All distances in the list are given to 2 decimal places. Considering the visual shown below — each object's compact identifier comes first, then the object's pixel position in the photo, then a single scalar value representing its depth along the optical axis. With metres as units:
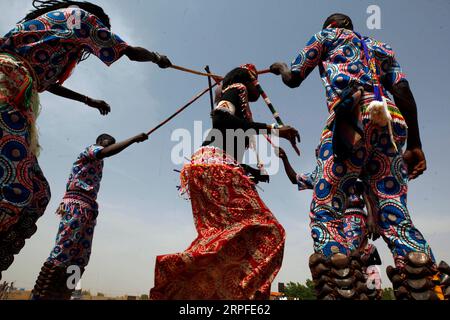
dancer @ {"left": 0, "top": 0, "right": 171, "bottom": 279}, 2.22
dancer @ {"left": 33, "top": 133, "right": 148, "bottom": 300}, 3.96
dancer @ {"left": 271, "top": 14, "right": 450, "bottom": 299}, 2.25
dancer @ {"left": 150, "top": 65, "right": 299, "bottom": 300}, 2.58
